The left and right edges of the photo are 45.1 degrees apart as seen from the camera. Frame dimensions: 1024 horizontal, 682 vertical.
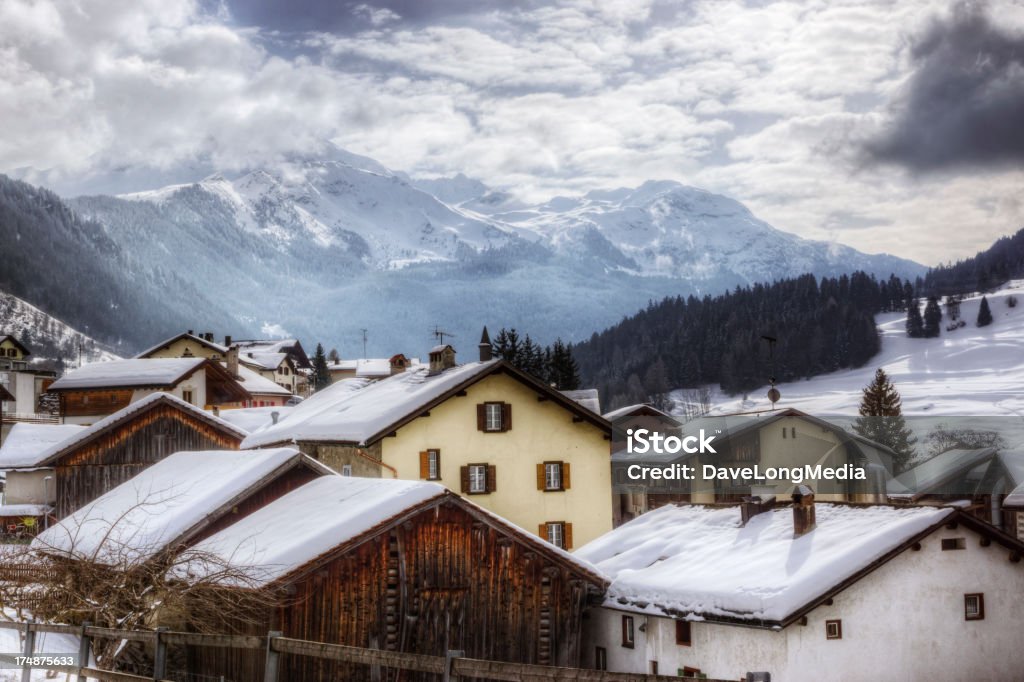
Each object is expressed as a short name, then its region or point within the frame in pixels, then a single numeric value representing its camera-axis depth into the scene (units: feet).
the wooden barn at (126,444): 178.40
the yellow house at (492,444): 151.94
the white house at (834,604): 98.37
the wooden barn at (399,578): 86.63
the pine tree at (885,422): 333.64
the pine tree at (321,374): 574.56
